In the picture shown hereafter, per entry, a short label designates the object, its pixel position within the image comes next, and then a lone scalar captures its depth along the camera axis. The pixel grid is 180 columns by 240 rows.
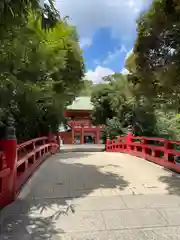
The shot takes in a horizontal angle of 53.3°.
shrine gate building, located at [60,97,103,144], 22.18
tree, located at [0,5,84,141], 2.17
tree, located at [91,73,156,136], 9.39
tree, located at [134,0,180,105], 3.21
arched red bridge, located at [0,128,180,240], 2.25
